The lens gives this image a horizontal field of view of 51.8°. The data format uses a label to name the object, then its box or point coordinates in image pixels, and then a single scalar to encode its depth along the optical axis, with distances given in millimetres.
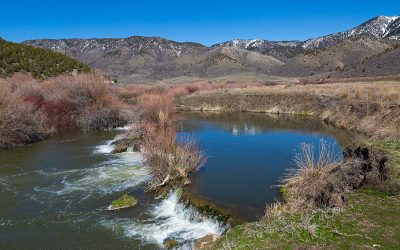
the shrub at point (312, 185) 14508
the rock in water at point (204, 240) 13752
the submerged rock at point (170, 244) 14789
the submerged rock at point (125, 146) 29691
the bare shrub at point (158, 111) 31741
